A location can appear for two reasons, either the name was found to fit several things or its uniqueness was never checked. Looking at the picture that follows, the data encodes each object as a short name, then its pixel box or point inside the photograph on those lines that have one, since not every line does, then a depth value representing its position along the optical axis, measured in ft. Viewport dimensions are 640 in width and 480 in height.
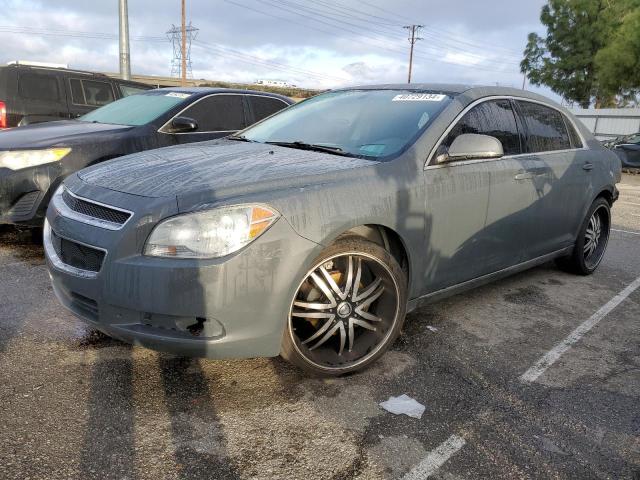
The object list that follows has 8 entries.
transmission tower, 105.19
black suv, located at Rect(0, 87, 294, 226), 16.05
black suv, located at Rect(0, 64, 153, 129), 25.30
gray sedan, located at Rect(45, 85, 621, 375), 8.26
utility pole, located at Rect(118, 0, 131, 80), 44.10
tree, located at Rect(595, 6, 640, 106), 84.99
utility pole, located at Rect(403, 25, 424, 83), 184.65
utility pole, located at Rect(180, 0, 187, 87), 104.06
